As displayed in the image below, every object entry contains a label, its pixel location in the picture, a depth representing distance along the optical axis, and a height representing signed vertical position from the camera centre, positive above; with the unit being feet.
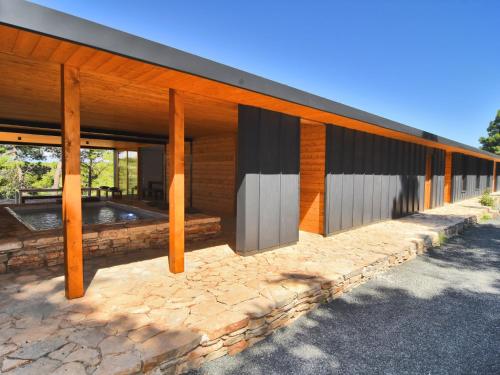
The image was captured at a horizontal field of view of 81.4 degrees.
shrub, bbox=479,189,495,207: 45.18 -3.93
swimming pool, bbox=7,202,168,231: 24.43 -4.12
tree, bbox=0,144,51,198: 55.06 +0.26
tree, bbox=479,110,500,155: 102.23 +13.67
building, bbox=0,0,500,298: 9.32 +3.54
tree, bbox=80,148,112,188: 66.28 +2.04
